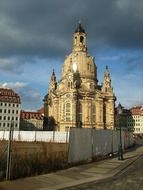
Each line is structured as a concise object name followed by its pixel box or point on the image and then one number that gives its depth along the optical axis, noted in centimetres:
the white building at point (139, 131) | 9989
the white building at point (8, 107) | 7174
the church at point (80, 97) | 6329
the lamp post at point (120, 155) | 1468
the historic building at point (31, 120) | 8453
